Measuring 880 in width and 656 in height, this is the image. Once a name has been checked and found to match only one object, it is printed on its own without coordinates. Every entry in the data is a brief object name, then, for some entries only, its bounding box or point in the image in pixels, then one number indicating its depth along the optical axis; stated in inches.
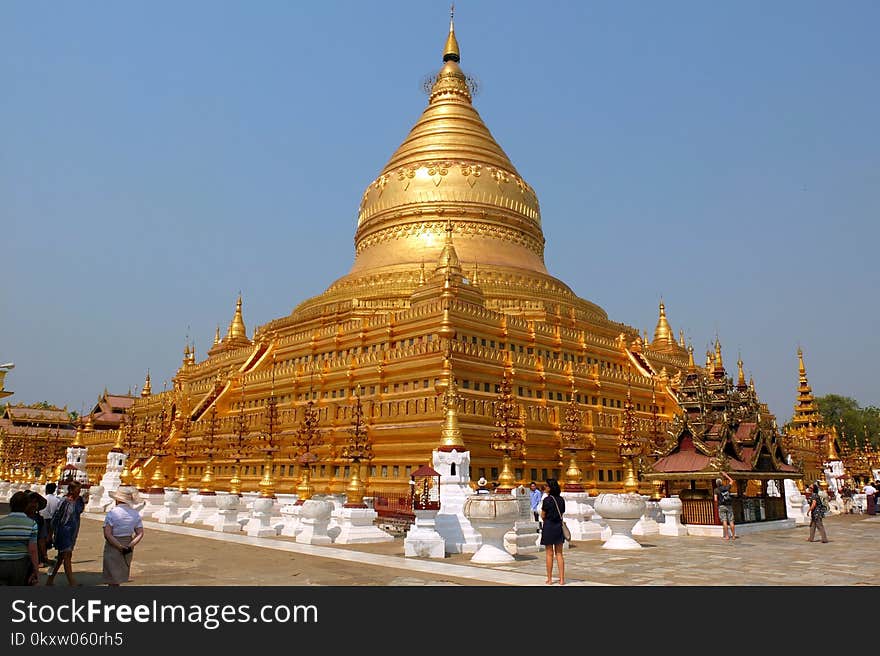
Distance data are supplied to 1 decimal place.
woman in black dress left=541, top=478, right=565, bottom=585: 429.7
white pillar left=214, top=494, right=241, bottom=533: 920.3
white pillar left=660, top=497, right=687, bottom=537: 859.4
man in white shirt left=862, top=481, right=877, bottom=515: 1376.7
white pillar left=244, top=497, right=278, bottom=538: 838.5
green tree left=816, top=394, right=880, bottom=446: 3102.9
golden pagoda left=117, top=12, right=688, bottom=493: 1163.9
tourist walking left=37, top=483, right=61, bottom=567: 488.1
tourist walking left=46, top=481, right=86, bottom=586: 442.9
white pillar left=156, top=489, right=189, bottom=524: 1091.3
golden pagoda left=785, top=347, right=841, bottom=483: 1749.5
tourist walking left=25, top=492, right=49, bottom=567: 331.0
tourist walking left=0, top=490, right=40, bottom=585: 310.2
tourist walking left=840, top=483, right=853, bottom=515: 1487.5
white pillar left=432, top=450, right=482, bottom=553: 658.8
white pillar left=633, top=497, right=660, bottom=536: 843.2
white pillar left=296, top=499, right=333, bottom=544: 749.8
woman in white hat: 344.2
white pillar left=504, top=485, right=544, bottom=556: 636.1
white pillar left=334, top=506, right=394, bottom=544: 743.1
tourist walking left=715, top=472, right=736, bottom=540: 783.7
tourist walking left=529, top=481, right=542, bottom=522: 750.1
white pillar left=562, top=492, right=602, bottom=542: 781.3
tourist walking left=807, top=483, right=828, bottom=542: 738.8
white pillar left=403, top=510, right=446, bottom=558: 614.2
